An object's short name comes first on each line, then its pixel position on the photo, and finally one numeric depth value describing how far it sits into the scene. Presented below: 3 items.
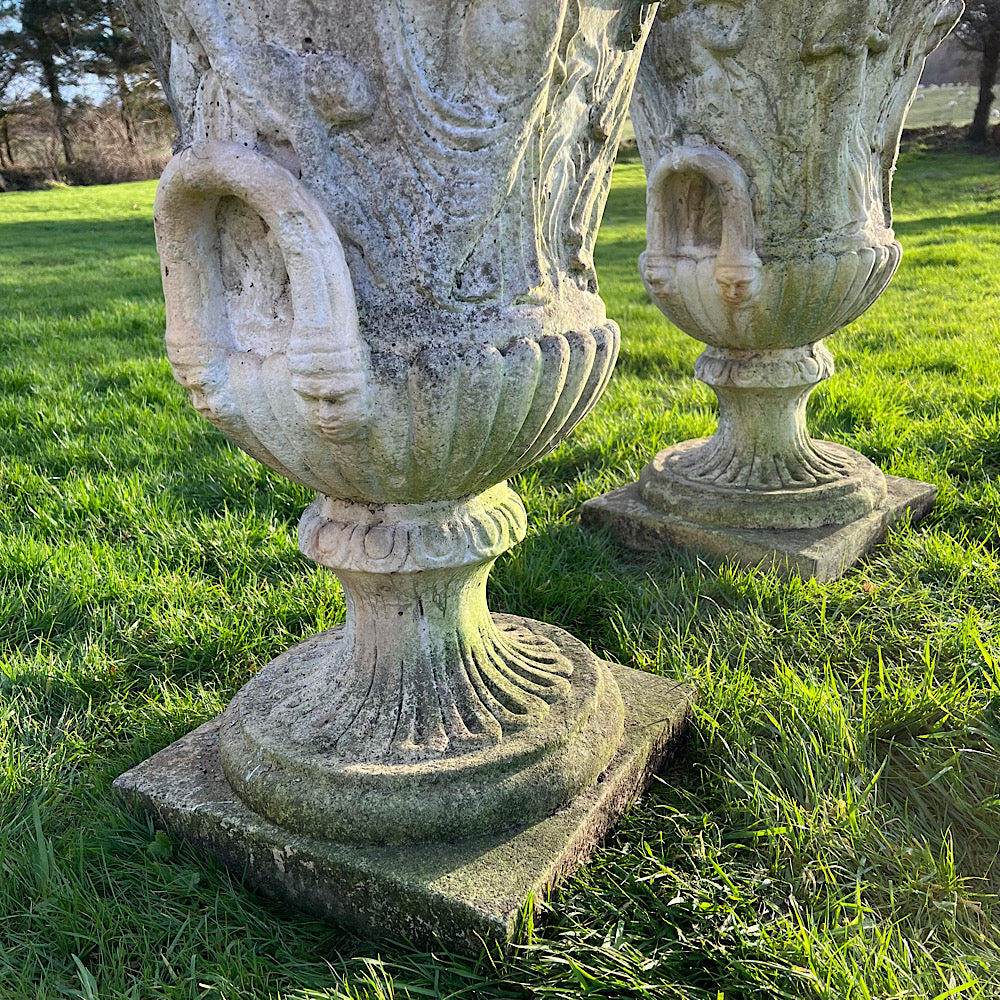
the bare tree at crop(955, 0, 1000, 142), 17.67
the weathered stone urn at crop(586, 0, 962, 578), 2.50
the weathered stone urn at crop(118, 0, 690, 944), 1.40
